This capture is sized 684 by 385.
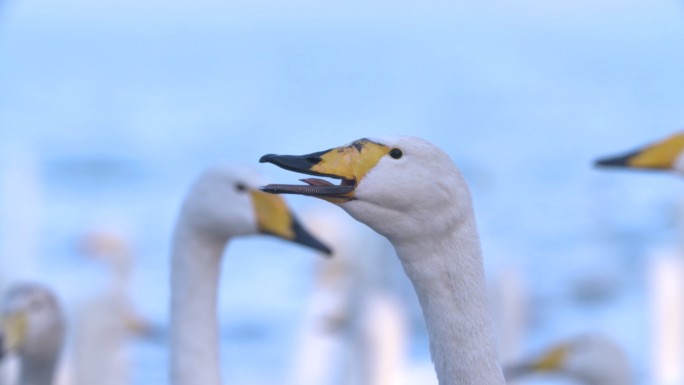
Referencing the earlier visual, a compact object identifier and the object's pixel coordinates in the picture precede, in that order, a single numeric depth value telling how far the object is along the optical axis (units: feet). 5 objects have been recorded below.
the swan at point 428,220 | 23.54
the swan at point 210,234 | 35.60
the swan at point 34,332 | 39.96
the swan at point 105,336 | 67.87
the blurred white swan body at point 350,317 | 60.13
